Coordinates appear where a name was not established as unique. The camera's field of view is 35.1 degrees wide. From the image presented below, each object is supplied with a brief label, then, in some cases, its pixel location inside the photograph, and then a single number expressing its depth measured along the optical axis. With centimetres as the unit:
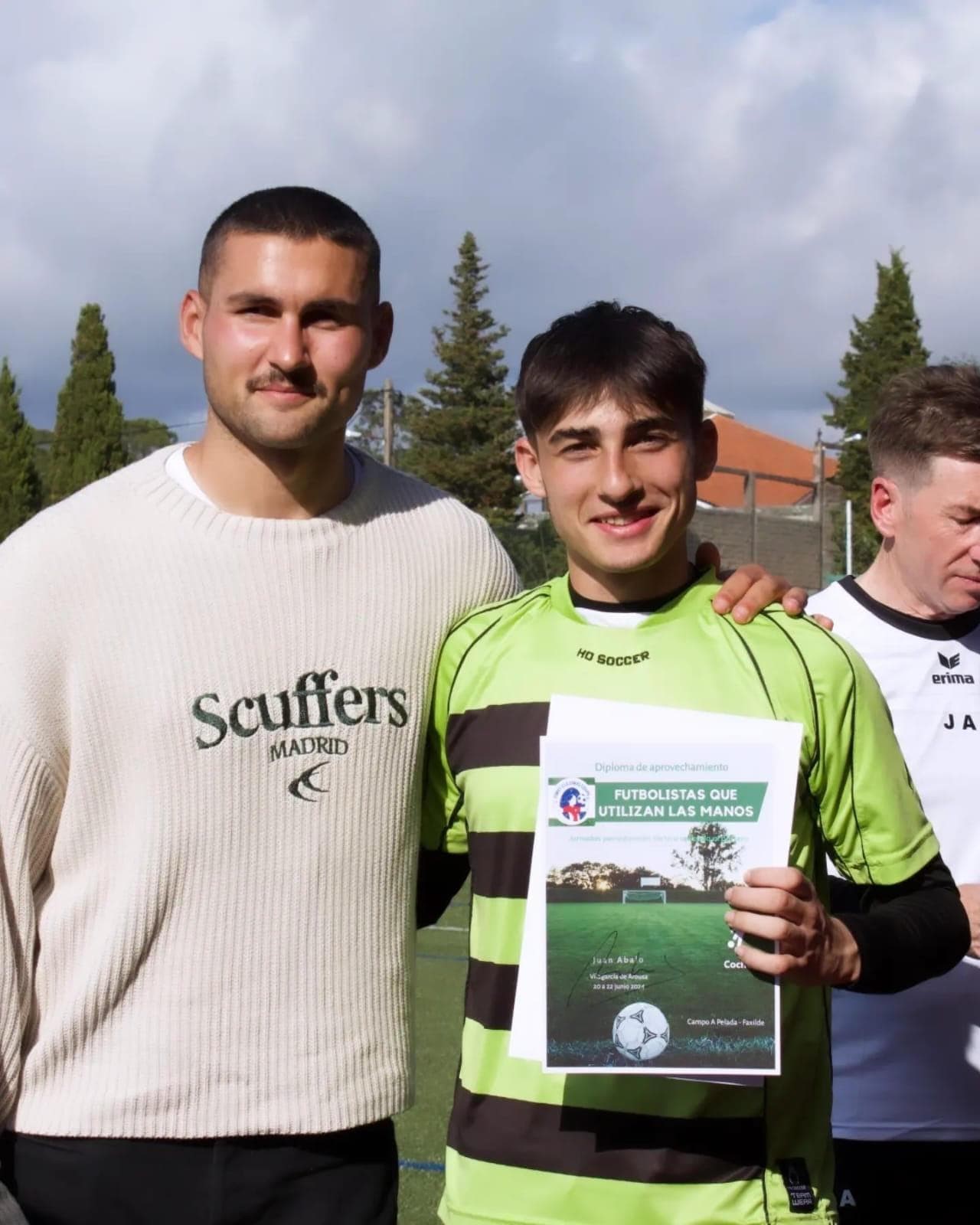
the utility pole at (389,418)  3197
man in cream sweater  258
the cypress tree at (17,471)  4759
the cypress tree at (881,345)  5203
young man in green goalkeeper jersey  236
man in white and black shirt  335
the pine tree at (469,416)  5044
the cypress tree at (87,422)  4797
